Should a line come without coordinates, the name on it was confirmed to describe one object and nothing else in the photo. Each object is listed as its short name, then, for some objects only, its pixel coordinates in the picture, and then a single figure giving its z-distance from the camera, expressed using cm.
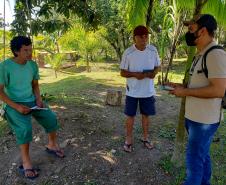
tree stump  397
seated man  211
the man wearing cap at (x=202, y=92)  164
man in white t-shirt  240
